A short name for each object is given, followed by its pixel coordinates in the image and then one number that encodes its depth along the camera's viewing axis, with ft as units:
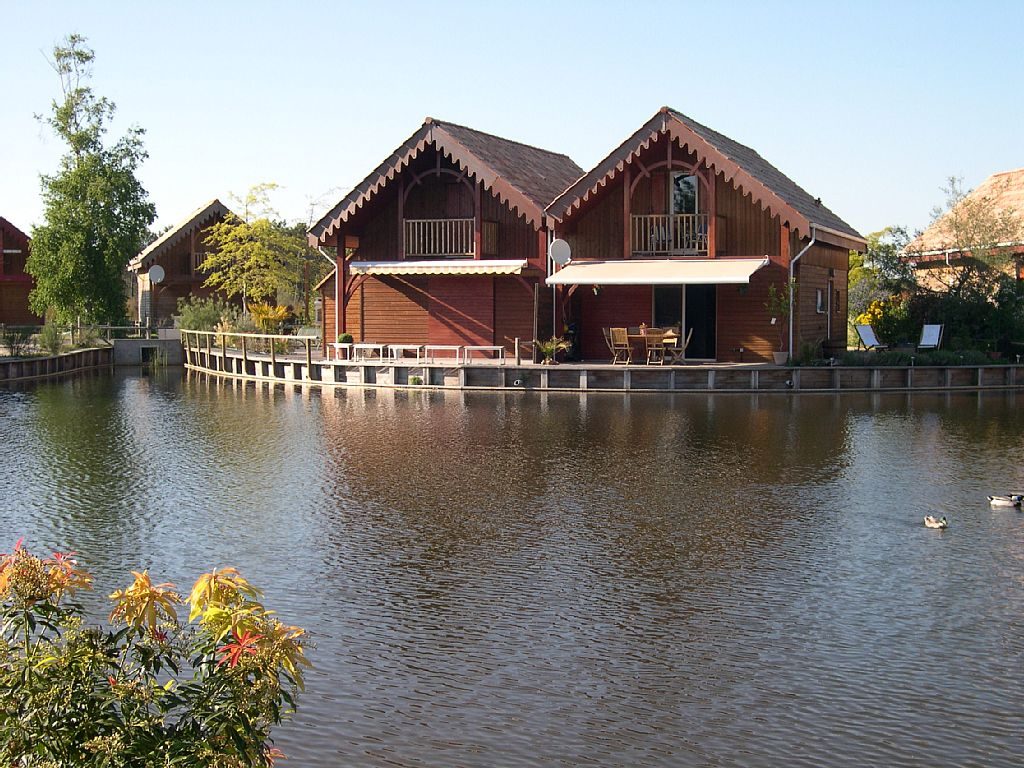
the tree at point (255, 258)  164.76
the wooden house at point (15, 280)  172.35
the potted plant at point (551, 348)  93.50
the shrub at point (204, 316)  134.10
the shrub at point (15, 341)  116.47
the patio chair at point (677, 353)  91.45
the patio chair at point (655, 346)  91.61
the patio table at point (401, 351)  102.32
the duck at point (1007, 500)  43.83
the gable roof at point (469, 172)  97.30
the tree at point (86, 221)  148.46
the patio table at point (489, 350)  98.77
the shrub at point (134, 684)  14.92
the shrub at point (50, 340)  121.19
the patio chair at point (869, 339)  97.60
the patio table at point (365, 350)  102.36
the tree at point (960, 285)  97.60
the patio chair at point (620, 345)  92.17
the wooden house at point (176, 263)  173.68
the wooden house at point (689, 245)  90.68
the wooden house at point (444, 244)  98.89
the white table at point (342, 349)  104.01
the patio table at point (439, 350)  97.24
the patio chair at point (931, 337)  94.63
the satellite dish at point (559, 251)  96.22
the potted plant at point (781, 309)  91.20
